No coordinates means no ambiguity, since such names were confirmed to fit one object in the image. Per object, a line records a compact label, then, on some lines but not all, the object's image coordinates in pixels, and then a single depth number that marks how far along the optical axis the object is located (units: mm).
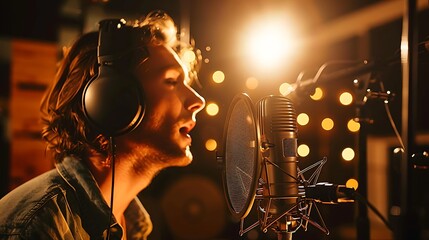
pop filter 957
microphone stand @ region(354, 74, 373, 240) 1271
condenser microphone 1039
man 1409
